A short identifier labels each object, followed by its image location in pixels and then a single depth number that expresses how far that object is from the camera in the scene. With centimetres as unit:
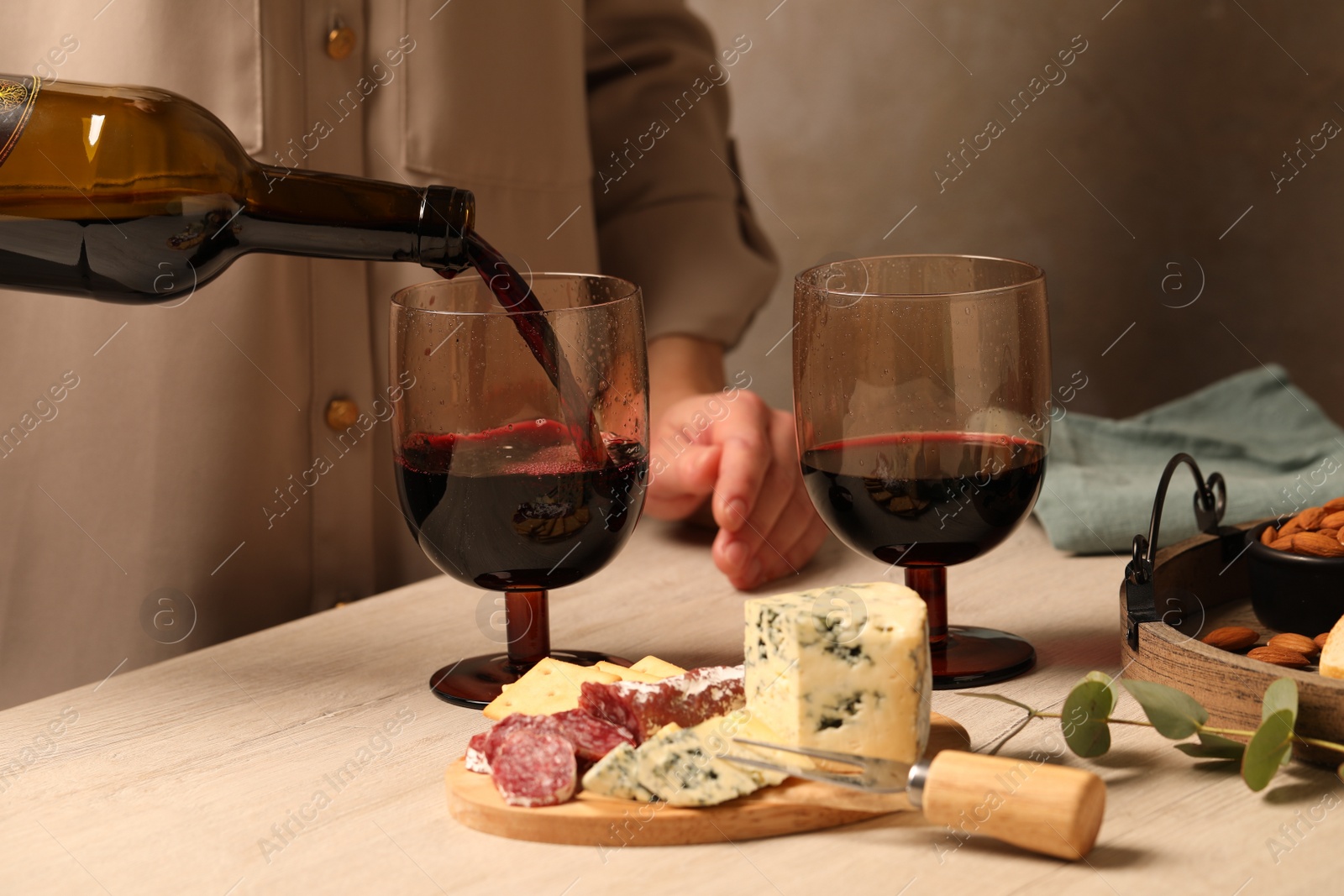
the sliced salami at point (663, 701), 100
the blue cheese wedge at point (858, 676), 97
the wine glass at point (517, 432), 105
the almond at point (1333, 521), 109
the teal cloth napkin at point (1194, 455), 124
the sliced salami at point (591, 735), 99
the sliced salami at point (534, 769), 97
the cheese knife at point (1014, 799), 93
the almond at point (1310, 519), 110
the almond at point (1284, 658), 104
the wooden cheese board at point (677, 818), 96
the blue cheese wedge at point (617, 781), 97
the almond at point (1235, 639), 107
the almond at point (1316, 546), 107
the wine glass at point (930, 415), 106
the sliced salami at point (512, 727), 99
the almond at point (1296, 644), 104
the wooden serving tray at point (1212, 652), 98
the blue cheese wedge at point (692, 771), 97
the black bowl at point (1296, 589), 107
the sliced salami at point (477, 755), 99
